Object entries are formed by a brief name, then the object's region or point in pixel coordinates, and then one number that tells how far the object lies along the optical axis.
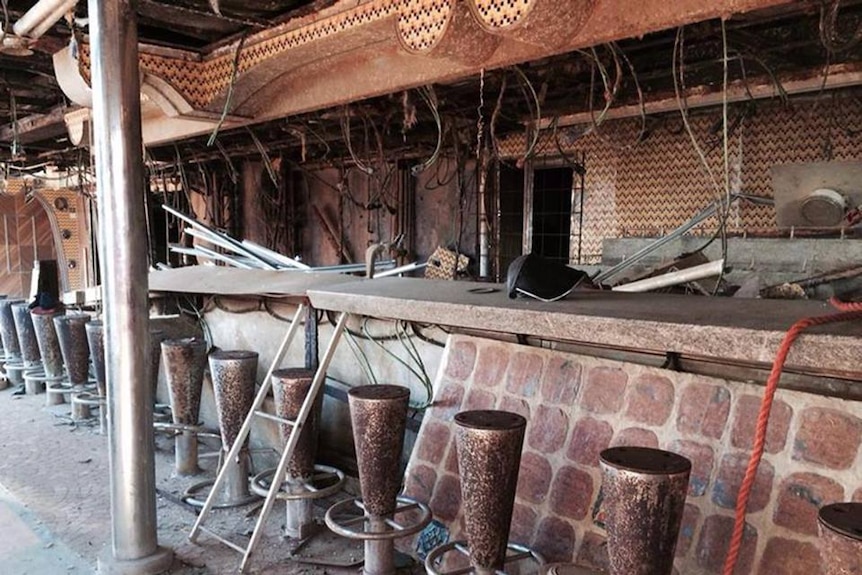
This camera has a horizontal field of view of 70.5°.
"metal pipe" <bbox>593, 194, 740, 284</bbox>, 3.09
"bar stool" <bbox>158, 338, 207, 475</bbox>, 3.97
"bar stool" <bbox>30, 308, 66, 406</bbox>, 5.76
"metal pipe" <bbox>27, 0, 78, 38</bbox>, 2.77
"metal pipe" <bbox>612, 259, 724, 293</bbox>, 2.52
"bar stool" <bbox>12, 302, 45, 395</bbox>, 6.16
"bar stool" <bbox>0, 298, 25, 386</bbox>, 6.54
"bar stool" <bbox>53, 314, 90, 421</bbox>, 5.18
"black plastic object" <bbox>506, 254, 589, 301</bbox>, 2.31
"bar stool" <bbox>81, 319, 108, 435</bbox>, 4.74
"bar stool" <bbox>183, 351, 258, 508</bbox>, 3.46
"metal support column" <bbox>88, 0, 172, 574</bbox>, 2.69
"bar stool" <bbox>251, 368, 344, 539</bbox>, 3.14
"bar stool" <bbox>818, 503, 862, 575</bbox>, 1.30
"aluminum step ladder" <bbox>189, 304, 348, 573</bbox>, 2.75
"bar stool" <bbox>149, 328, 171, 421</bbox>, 4.59
